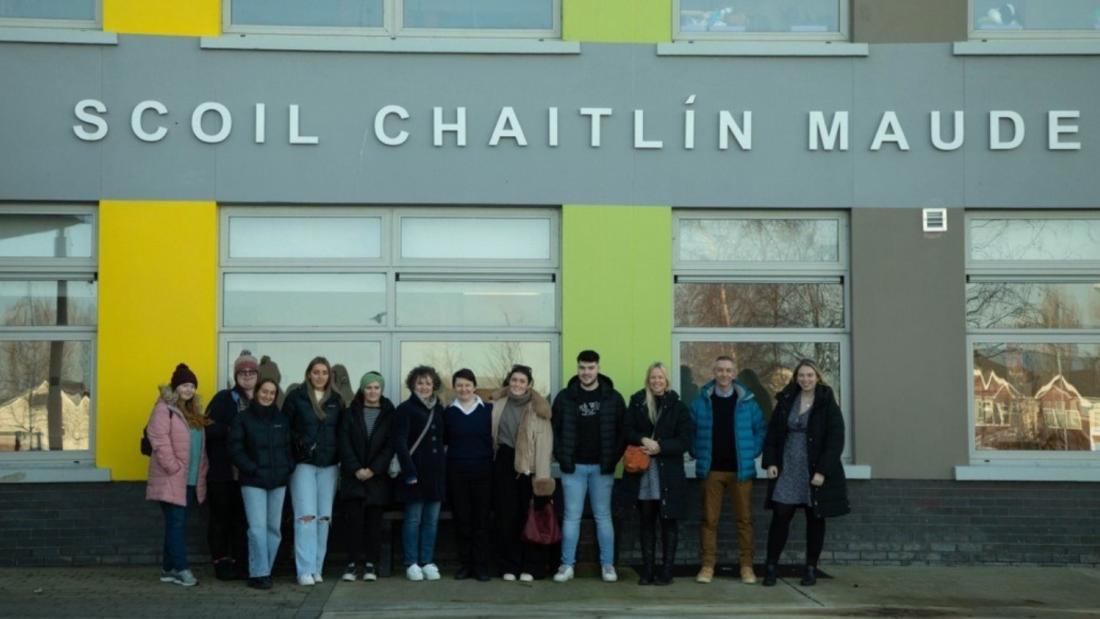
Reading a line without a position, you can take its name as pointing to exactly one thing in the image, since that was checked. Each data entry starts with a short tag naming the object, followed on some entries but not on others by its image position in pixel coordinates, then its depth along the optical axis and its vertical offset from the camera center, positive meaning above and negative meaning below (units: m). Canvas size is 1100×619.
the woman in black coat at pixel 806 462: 10.66 -0.64
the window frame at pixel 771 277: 11.85 +0.83
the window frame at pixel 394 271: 11.67 +0.87
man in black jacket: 10.84 -0.53
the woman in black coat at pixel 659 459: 10.70 -0.61
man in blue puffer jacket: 10.91 -0.55
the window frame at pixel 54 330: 11.51 +0.38
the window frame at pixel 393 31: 11.80 +2.86
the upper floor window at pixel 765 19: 12.02 +3.01
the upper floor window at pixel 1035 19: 12.05 +3.02
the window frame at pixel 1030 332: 11.85 +0.37
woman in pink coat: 10.39 -0.61
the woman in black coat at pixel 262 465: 10.38 -0.63
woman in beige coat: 10.82 -0.67
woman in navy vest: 10.88 -0.70
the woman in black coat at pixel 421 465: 10.73 -0.66
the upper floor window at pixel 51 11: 11.68 +2.98
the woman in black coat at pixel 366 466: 10.68 -0.66
